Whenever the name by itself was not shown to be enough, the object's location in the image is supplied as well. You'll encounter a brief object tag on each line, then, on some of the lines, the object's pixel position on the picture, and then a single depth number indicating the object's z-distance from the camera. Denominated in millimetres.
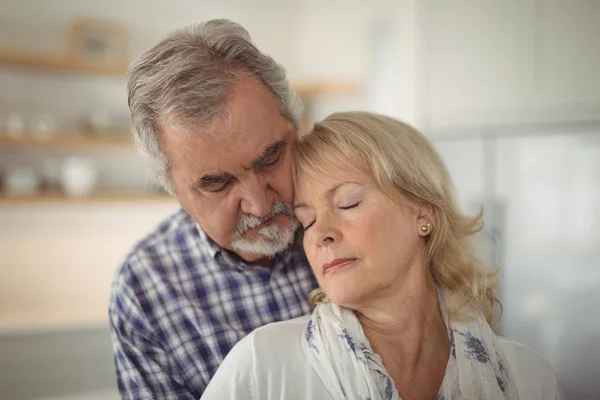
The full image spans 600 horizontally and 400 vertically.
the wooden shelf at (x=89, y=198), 3758
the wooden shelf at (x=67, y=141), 3779
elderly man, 1141
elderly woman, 1091
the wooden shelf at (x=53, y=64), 3723
